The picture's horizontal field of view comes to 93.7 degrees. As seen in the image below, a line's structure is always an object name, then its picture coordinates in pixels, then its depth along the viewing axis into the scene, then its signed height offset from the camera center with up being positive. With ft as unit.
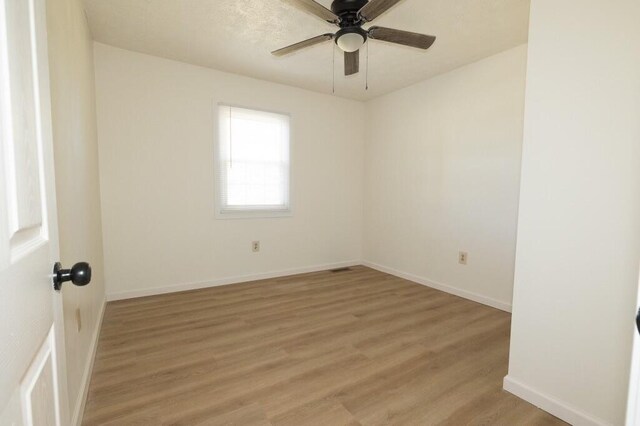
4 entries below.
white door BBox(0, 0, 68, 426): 1.43 -0.25
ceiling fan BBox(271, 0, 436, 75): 5.83 +3.49
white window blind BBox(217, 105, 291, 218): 11.63 +1.08
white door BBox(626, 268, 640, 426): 2.21 -1.48
